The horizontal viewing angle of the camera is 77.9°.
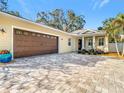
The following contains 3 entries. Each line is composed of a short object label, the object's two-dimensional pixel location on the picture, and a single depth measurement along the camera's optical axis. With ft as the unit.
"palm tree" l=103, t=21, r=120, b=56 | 27.48
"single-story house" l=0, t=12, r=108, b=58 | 17.42
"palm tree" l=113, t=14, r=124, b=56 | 25.98
